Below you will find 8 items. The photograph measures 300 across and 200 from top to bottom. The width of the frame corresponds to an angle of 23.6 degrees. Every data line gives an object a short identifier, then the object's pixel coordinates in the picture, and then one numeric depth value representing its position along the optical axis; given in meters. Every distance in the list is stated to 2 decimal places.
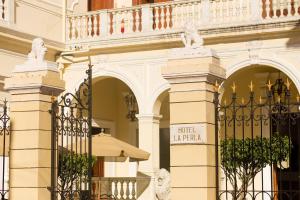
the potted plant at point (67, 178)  9.93
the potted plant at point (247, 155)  8.87
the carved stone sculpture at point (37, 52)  10.61
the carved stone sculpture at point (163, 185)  16.31
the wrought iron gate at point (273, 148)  8.72
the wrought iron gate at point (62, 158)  9.87
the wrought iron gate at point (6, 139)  10.20
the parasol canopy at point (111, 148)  15.03
